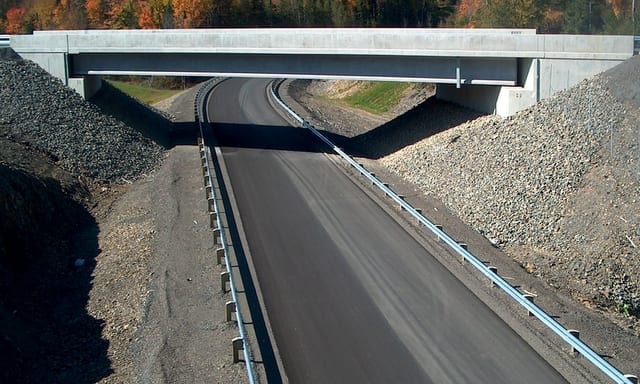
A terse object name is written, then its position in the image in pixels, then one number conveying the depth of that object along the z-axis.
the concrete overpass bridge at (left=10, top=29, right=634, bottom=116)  28.31
